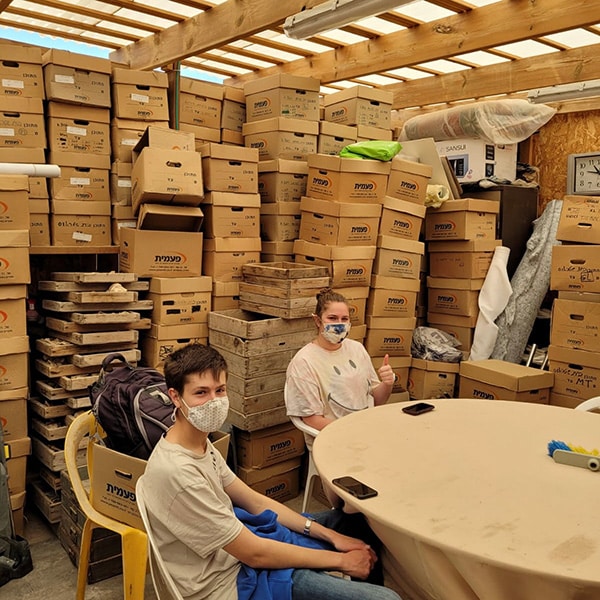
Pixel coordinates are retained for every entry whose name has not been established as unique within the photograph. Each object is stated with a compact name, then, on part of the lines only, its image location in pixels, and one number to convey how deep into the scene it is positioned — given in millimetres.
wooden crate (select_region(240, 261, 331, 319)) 3453
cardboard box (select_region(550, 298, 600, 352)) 3750
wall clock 5234
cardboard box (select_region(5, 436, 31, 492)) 3078
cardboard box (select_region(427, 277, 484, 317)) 4535
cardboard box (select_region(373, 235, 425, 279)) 4141
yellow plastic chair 2100
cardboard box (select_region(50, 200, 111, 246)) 3895
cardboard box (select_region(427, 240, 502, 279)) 4531
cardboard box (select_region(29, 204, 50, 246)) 3814
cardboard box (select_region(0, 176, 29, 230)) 3053
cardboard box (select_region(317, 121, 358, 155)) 4627
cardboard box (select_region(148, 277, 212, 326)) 3592
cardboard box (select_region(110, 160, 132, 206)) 4020
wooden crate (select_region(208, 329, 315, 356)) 3322
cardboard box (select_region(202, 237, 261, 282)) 3898
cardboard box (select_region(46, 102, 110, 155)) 3855
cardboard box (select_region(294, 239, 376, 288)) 3902
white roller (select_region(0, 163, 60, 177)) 3139
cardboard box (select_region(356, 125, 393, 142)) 4846
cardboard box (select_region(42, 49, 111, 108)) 3775
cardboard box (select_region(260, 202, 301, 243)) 4266
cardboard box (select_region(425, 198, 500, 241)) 4500
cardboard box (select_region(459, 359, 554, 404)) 3750
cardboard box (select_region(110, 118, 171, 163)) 4059
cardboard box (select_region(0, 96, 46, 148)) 3693
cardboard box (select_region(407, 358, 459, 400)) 4285
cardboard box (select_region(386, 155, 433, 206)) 4180
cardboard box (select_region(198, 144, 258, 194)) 3906
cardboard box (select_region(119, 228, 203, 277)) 3652
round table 1312
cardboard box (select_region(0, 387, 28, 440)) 3086
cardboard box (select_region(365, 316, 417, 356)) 4137
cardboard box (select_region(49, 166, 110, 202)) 3887
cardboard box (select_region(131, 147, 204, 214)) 3559
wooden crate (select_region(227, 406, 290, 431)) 3328
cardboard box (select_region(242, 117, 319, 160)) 4367
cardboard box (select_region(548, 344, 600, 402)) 3738
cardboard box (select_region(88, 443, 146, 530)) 2246
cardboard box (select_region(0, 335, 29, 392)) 3055
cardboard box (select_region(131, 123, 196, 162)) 3697
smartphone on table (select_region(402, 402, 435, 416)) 2296
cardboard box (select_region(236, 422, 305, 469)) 3406
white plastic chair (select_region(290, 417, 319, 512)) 2643
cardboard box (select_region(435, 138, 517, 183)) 5496
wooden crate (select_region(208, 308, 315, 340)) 3318
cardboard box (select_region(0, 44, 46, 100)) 3645
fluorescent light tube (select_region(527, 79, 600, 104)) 4793
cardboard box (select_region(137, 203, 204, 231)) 3645
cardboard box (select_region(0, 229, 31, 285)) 3014
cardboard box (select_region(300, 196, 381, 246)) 3969
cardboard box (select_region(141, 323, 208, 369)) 3592
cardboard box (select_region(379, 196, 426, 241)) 4137
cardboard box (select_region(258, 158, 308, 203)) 4281
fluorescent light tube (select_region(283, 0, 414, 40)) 3150
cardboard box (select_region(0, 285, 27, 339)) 3049
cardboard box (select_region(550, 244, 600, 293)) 3807
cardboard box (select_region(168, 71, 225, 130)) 4352
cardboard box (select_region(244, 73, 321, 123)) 4430
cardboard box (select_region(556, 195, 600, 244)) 3875
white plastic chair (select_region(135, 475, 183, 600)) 1538
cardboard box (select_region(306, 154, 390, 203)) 3980
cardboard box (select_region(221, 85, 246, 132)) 4652
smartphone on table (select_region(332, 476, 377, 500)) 1577
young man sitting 1603
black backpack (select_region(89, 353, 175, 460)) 2264
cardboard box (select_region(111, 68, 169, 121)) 4031
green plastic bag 4043
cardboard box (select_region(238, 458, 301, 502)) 3420
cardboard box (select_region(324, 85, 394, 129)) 4805
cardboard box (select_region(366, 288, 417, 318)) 4129
